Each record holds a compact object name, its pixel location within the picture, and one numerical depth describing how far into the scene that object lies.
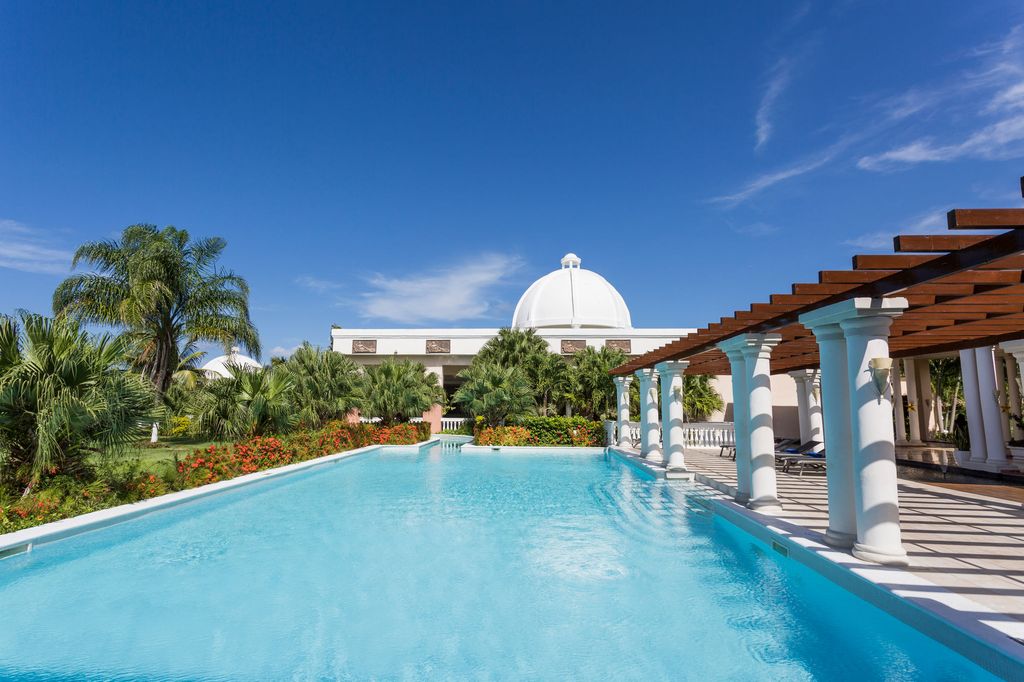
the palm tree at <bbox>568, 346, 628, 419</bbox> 23.47
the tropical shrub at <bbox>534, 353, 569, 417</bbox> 24.84
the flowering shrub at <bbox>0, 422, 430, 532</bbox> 7.26
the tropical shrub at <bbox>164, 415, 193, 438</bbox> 28.44
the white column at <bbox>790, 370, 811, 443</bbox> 15.23
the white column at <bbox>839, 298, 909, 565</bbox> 5.18
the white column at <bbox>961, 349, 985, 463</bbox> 11.87
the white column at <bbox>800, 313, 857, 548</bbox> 5.73
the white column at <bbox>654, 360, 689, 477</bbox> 12.75
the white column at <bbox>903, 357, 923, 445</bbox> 18.78
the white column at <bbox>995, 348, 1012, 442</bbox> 13.69
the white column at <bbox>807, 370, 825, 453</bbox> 14.82
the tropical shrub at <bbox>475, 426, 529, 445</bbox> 21.62
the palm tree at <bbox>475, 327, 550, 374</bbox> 25.79
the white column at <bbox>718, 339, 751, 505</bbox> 8.55
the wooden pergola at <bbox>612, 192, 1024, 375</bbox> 3.76
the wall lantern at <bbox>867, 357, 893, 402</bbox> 5.29
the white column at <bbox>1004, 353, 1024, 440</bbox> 13.75
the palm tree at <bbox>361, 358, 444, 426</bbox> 23.14
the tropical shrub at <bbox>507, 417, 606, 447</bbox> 21.39
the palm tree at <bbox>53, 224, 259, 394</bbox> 18.56
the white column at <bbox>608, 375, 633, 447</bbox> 18.62
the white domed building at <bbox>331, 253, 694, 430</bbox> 32.56
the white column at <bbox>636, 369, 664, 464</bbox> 15.16
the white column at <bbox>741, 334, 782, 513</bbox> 7.96
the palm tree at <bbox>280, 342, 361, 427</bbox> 20.11
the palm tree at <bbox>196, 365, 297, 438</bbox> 13.39
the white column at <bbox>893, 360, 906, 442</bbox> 19.20
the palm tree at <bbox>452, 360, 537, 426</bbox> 22.00
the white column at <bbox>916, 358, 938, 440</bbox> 19.55
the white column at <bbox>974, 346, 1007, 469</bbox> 11.38
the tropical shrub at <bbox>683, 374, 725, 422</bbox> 25.20
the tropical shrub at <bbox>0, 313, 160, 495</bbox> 7.29
